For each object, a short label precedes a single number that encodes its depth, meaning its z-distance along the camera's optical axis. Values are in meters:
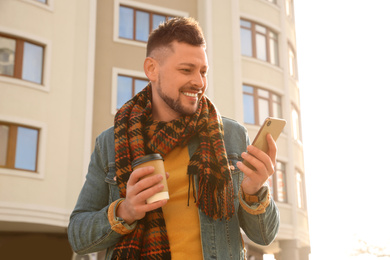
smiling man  2.55
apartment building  16.06
